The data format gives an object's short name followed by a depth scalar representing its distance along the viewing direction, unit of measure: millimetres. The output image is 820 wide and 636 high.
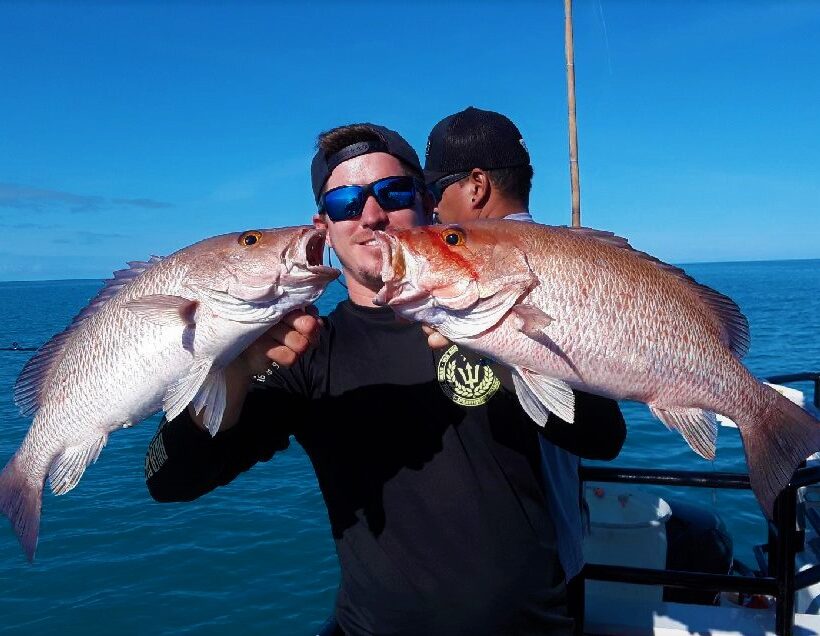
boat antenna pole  6539
